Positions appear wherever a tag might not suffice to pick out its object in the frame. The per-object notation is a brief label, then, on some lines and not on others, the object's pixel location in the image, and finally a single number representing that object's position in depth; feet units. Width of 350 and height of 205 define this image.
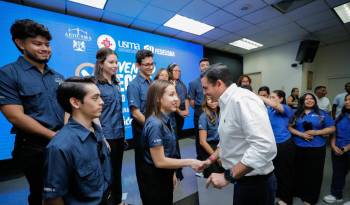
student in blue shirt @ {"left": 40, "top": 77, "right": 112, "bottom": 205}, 2.61
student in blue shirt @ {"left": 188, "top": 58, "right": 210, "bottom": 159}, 9.75
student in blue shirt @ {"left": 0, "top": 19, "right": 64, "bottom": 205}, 3.63
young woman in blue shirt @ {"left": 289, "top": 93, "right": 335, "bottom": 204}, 7.55
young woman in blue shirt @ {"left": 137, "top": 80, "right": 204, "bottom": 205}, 3.86
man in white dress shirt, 3.18
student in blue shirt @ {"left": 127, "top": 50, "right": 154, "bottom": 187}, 5.94
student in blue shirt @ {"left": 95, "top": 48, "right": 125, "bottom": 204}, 5.79
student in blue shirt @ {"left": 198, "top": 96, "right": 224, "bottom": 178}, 6.80
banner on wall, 9.93
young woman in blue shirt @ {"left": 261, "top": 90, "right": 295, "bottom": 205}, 7.38
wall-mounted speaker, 18.44
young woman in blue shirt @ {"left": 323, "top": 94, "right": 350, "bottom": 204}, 7.73
